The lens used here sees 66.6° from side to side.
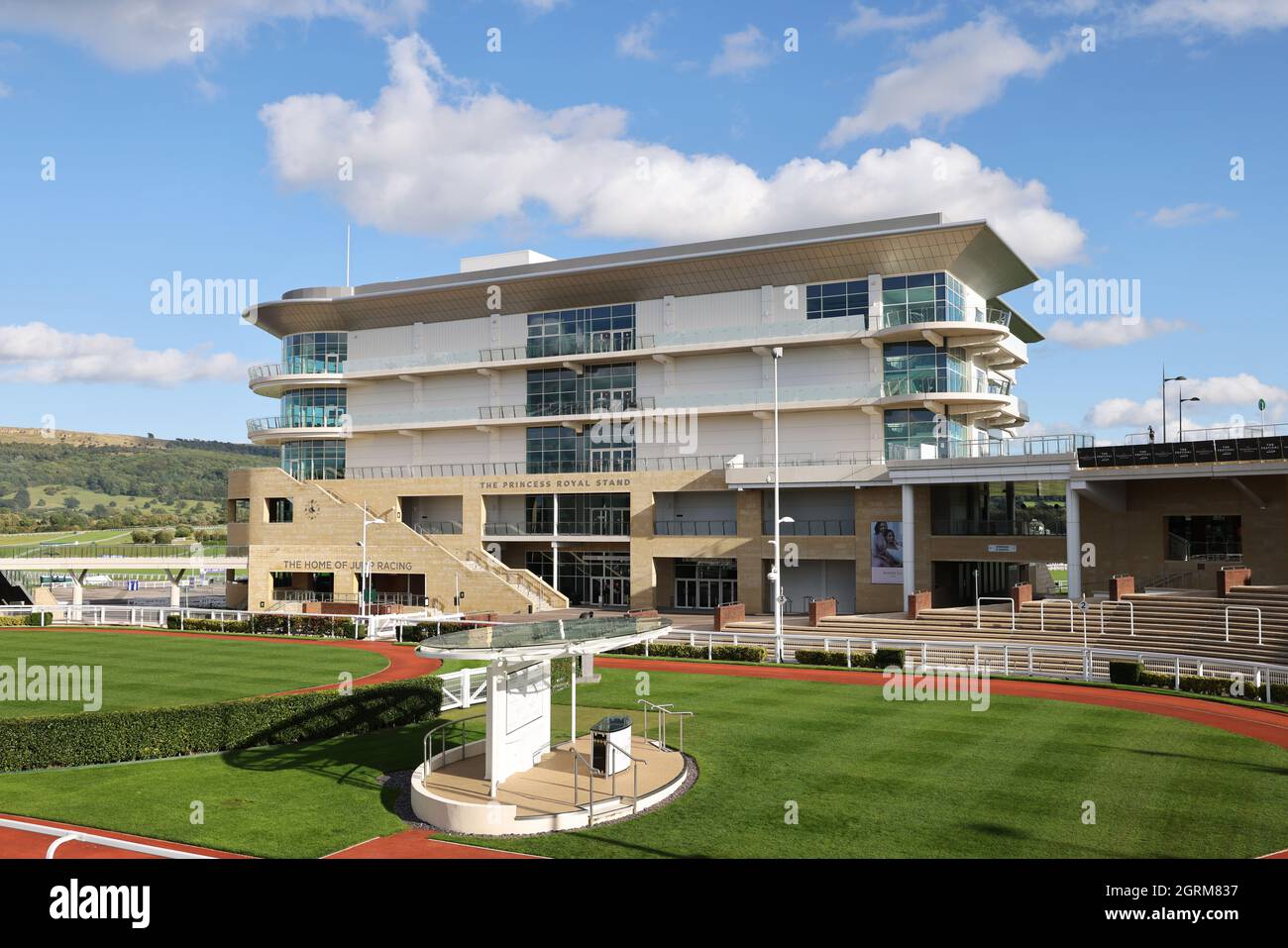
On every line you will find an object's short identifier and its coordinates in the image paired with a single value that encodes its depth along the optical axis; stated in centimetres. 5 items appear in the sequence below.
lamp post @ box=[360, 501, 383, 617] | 5328
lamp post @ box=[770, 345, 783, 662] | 3553
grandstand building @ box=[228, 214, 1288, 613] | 4319
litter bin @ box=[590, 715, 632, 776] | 1812
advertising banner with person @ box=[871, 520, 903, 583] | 4703
